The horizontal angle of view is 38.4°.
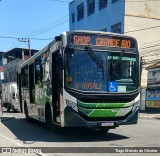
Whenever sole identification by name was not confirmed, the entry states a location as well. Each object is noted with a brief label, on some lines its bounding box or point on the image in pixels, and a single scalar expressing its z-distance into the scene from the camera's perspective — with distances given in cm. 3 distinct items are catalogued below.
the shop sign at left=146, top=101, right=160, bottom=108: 1975
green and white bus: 719
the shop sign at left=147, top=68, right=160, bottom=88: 2028
